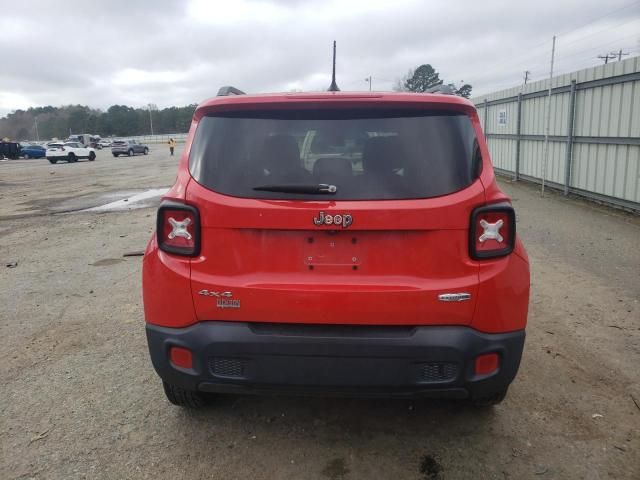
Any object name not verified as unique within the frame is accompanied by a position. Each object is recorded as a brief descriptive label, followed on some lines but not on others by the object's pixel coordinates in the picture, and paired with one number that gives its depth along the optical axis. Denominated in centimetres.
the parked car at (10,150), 4666
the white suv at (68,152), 3984
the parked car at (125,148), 4878
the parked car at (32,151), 4891
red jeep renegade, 246
